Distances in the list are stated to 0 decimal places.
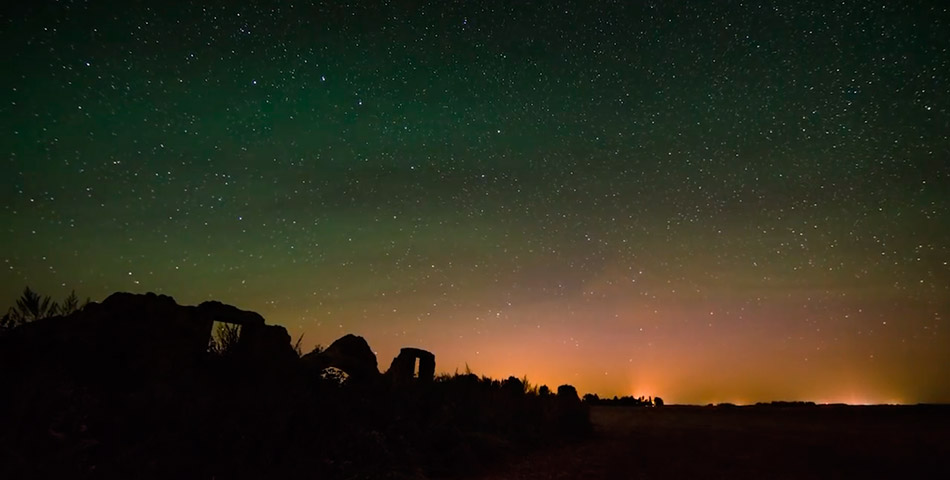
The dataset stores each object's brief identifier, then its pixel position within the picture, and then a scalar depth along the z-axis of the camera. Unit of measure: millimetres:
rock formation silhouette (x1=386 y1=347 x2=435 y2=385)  12664
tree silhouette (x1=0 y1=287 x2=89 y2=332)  6566
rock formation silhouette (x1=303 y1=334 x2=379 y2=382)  9502
